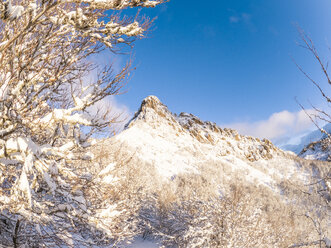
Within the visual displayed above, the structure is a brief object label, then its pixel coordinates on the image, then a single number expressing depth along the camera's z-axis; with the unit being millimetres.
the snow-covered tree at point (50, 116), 2252
